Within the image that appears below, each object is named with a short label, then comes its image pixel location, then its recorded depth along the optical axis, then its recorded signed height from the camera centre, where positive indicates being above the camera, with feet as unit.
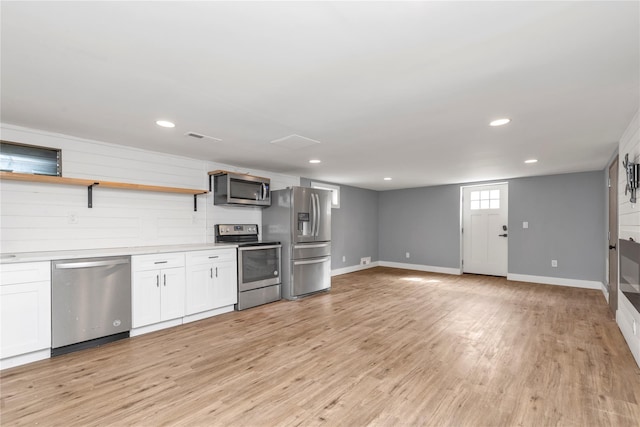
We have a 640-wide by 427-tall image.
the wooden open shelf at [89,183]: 9.58 +1.13
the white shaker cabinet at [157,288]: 10.81 -2.71
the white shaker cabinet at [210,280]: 12.39 -2.80
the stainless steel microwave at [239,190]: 14.70 +1.24
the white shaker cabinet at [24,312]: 8.32 -2.73
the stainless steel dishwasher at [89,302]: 9.16 -2.77
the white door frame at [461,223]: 23.09 -0.69
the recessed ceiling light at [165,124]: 9.57 +2.89
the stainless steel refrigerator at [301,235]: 16.10 -1.12
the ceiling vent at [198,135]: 10.80 +2.84
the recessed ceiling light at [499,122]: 9.43 +2.87
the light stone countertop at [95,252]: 8.74 -1.28
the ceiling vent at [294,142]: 11.30 +2.78
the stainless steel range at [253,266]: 14.24 -2.51
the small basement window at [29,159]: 9.82 +1.86
